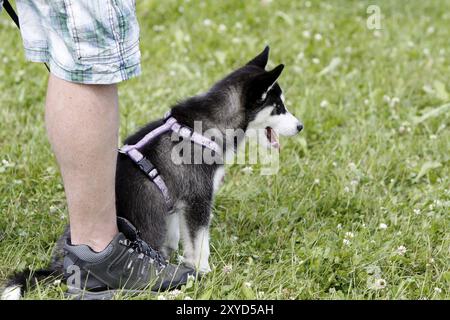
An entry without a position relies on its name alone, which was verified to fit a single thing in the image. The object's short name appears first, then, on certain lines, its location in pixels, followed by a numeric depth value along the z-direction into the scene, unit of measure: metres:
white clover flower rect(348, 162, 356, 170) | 8.78
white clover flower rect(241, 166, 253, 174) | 8.72
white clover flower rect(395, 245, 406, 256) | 6.89
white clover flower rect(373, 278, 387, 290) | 6.35
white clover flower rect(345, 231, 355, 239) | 7.19
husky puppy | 6.57
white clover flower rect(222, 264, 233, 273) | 6.51
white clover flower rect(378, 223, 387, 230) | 7.48
